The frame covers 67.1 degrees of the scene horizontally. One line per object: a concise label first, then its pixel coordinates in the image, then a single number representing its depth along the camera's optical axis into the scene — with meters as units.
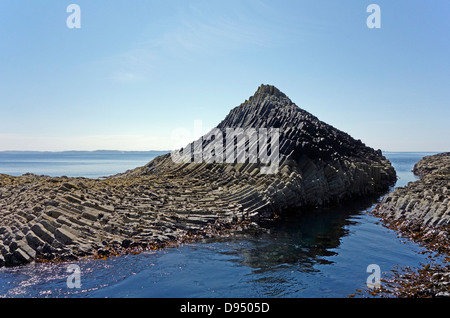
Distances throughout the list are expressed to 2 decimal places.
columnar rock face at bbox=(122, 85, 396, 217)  33.59
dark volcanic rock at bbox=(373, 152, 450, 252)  24.32
